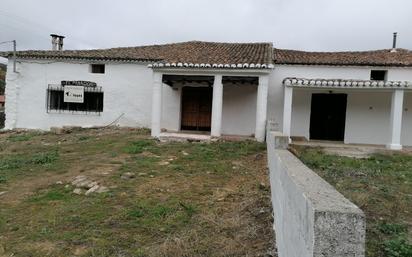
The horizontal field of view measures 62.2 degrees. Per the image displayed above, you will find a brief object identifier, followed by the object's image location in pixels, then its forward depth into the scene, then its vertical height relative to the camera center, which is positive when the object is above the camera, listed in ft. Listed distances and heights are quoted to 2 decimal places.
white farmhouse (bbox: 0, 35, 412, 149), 42.32 +3.51
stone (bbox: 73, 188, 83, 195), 22.11 -5.45
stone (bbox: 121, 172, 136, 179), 25.32 -4.89
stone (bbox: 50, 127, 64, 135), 50.78 -3.59
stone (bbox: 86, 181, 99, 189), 23.13 -5.20
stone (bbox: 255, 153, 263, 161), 32.24 -3.86
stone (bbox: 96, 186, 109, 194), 22.04 -5.25
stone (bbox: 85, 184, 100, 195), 21.91 -5.28
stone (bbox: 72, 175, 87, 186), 24.09 -5.20
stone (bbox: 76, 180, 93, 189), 23.30 -5.24
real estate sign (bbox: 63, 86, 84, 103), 53.42 +2.16
